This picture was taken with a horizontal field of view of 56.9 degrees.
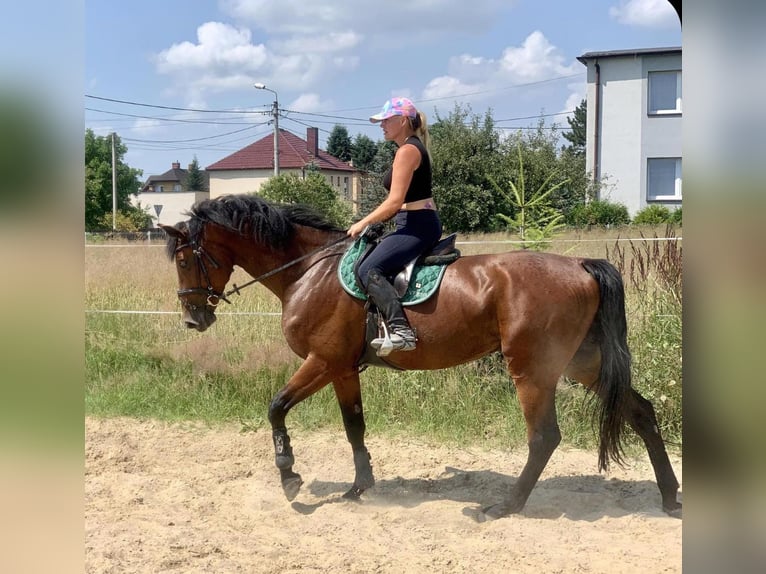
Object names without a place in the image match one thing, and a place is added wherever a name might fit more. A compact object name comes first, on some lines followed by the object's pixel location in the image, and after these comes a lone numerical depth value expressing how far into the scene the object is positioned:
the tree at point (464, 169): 24.38
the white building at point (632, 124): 26.22
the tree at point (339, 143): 68.44
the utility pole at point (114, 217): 35.93
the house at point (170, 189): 62.34
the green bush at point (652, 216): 18.14
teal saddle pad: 4.84
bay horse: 4.73
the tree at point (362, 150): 58.91
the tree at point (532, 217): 6.74
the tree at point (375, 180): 21.36
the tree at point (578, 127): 61.88
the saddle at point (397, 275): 4.84
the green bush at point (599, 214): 21.52
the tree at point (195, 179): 84.16
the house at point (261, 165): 48.09
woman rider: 4.67
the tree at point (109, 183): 34.34
